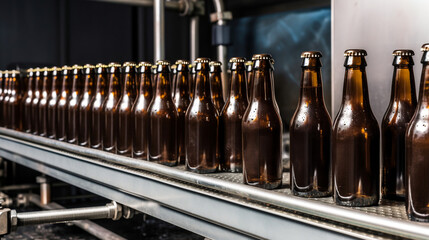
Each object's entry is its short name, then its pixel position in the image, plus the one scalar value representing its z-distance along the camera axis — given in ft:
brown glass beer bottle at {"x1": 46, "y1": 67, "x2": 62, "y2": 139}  5.86
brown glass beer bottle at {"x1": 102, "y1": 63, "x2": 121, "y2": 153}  4.71
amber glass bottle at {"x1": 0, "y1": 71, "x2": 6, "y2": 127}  7.57
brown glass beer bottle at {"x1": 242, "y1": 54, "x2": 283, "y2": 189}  3.05
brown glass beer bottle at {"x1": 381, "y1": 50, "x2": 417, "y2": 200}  2.70
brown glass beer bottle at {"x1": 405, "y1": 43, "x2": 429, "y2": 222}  2.26
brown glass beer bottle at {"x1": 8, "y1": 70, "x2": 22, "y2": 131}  7.11
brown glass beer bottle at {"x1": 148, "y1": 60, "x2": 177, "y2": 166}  3.92
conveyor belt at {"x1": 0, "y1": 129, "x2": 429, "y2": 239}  2.21
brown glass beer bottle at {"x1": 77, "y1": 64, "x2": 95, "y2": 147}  5.16
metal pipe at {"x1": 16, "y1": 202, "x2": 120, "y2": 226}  4.79
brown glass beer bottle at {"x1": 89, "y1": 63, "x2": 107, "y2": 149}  4.94
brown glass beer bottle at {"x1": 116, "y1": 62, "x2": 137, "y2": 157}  4.49
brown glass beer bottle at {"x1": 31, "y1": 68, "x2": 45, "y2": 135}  6.36
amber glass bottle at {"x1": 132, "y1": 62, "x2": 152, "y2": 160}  4.19
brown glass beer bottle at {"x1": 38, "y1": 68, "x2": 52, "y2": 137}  6.18
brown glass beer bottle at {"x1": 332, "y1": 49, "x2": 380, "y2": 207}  2.57
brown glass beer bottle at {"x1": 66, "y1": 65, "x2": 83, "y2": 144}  5.39
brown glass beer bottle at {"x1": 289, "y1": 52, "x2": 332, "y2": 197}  2.81
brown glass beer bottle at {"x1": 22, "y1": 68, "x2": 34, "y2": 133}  6.59
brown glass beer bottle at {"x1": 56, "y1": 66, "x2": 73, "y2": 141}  5.62
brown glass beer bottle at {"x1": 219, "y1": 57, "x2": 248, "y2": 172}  3.56
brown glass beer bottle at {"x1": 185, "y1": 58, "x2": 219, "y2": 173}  3.54
